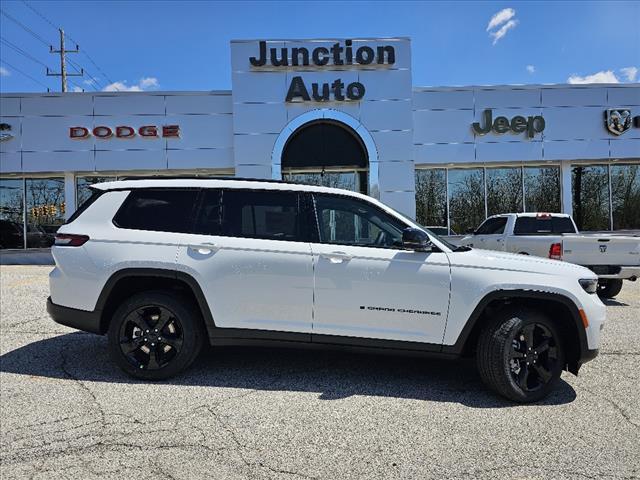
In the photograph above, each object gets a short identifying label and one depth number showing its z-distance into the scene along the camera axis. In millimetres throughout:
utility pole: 42188
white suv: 3994
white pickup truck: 8156
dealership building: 15062
